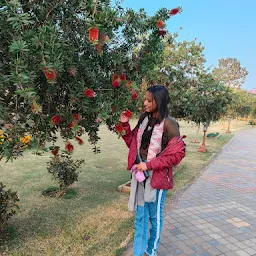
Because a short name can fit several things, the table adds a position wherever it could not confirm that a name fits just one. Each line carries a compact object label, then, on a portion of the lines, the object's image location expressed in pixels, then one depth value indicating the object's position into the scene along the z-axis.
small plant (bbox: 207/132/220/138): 18.62
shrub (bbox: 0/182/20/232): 3.62
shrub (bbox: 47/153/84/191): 5.47
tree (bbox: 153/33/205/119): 8.01
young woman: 2.78
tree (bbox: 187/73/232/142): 8.77
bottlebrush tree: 1.85
